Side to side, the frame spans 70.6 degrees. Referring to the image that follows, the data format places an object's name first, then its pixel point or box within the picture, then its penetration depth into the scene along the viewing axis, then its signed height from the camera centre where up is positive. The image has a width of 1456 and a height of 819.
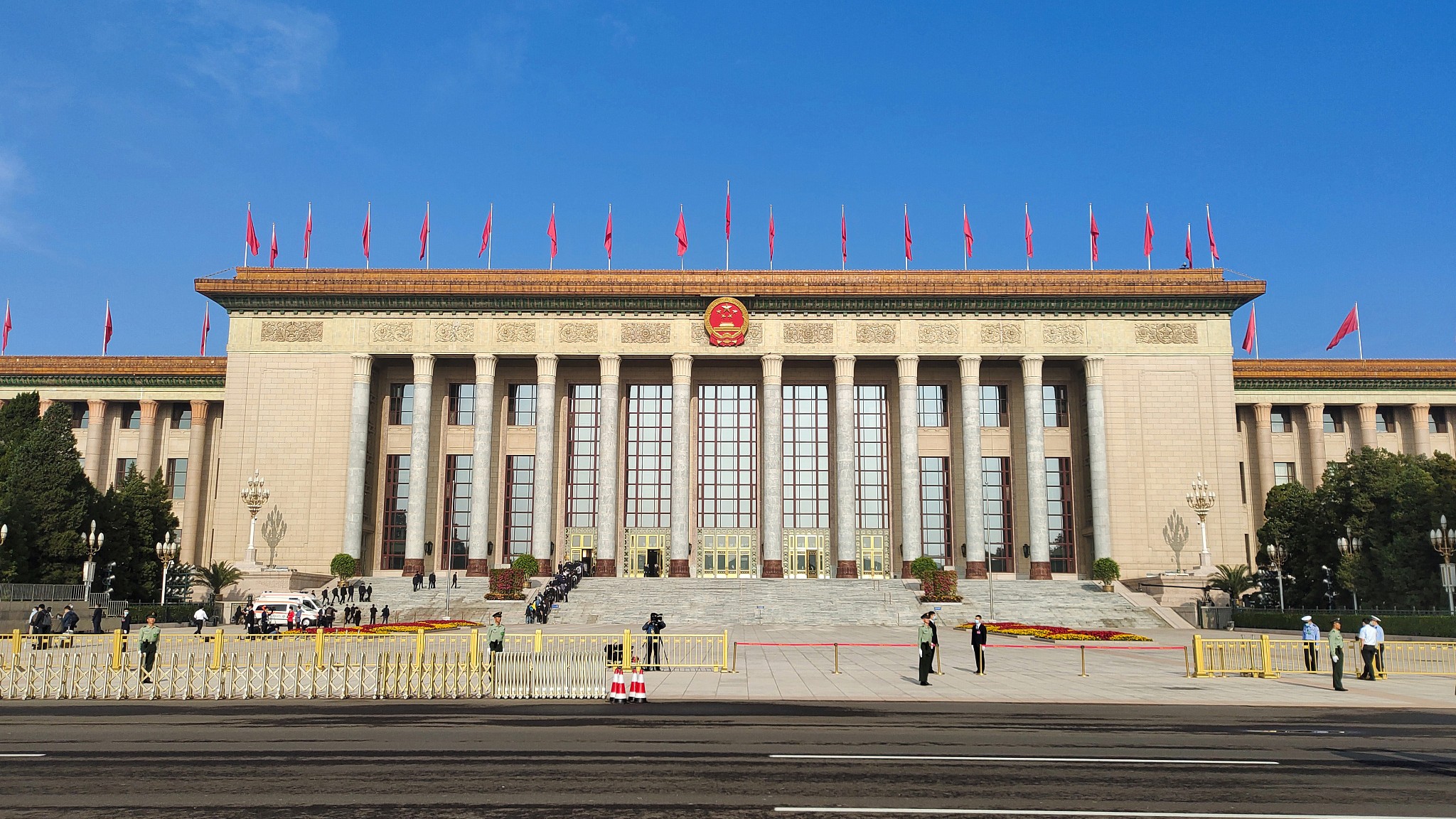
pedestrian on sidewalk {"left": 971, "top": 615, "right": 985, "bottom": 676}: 24.81 -2.36
